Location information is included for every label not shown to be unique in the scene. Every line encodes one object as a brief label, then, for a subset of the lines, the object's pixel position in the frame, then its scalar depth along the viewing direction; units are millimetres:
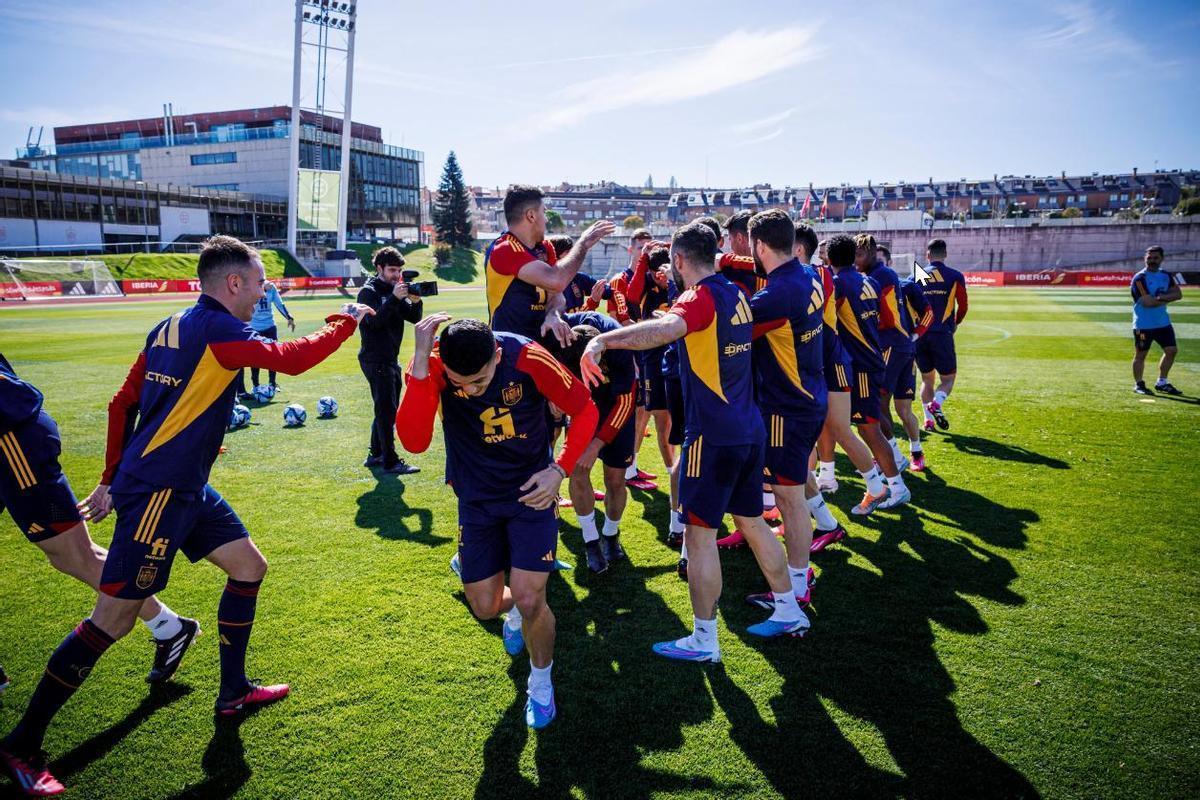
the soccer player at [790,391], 4801
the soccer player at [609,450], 5812
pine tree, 81500
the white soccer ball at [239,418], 11047
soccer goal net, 38312
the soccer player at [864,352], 6949
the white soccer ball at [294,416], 11094
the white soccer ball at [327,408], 11719
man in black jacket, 8117
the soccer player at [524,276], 5133
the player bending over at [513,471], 3740
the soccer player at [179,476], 3443
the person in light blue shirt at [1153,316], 12266
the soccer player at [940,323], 10445
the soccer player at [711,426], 4230
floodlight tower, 49188
